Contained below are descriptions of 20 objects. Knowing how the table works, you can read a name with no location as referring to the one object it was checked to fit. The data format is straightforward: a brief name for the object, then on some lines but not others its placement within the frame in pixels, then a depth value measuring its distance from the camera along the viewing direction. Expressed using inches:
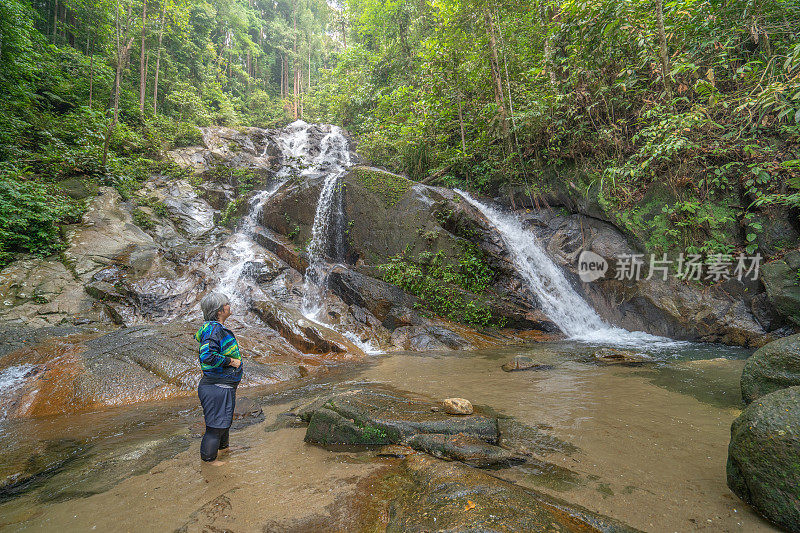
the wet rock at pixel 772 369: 121.1
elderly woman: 117.0
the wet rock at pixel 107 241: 327.0
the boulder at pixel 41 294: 261.7
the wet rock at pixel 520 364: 223.5
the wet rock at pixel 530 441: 110.7
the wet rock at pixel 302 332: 290.0
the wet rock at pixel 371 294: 352.2
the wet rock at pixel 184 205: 503.2
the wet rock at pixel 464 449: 104.0
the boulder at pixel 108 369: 179.5
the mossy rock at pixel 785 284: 260.8
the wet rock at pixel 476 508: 67.1
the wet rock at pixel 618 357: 233.0
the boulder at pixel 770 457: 71.1
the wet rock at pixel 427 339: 310.0
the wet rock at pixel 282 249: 428.1
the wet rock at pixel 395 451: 109.8
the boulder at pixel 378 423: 116.4
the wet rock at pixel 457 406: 132.1
